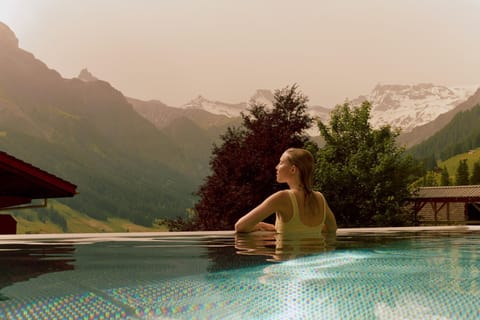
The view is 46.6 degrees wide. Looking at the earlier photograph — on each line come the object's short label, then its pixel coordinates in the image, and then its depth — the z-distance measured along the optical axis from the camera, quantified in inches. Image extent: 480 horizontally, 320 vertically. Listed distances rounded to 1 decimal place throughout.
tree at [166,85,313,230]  927.7
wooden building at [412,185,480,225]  1555.1
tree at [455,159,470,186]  4089.6
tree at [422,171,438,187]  4165.4
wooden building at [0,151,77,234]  527.8
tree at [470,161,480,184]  3816.2
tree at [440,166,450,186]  4286.2
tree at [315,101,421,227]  1085.8
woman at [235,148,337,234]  222.8
